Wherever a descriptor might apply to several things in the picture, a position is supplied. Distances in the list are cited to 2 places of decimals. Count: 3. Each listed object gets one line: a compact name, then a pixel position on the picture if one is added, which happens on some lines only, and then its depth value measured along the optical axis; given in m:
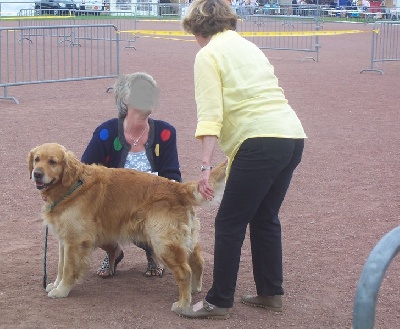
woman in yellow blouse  4.34
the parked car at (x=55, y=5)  34.25
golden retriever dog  4.73
